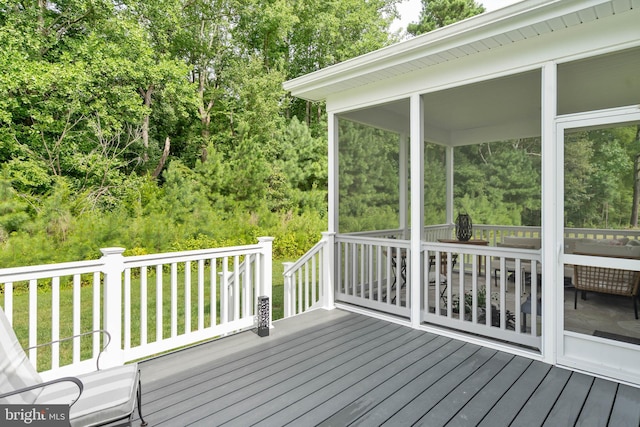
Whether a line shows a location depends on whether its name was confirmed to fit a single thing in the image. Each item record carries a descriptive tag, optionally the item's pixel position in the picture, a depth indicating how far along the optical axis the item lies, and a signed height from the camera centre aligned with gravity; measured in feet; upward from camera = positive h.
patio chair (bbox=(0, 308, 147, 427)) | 6.03 -3.18
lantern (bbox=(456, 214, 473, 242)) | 18.89 -0.72
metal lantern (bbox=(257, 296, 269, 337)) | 12.53 -3.59
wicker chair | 11.00 -2.08
